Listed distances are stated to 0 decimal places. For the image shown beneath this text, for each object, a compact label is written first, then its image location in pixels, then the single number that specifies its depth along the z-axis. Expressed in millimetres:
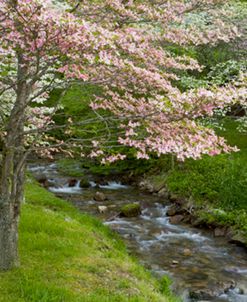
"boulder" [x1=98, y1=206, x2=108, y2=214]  19181
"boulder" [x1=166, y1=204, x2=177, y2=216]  19292
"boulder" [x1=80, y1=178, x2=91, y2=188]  23562
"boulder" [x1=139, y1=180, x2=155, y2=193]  22978
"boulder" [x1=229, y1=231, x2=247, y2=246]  15885
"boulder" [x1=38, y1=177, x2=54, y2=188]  23400
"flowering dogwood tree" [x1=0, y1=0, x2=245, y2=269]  6289
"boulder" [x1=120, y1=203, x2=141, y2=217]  18823
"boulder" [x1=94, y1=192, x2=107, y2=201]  21109
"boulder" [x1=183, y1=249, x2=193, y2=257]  15122
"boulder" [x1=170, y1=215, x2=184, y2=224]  18391
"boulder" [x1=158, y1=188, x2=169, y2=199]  21678
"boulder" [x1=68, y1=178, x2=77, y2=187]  23766
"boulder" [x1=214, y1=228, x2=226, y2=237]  16938
